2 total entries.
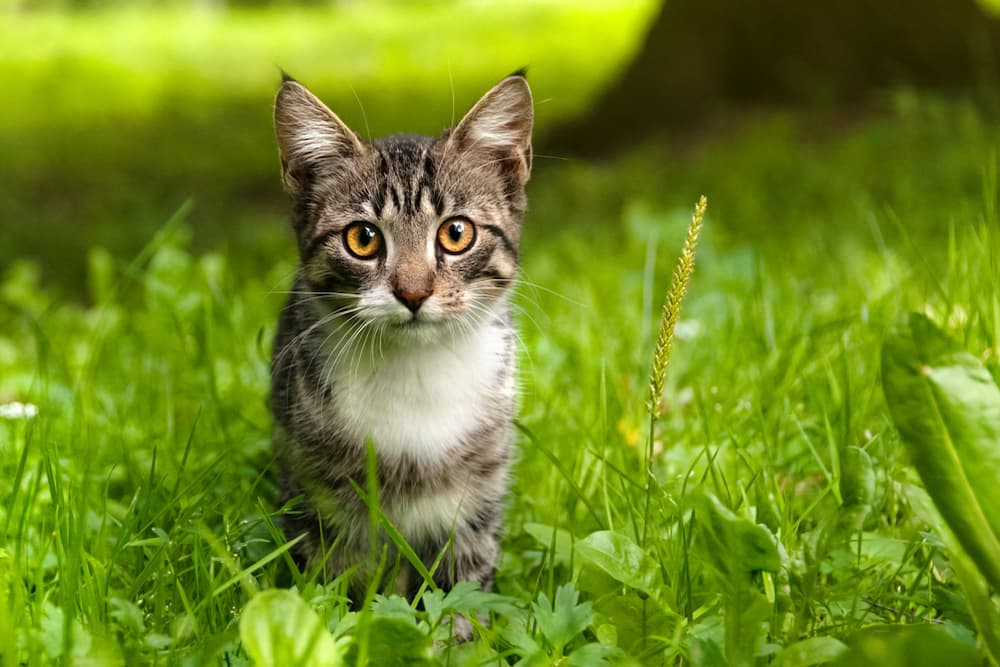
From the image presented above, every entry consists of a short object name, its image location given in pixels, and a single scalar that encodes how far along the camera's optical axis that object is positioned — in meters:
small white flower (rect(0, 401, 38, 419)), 0.93
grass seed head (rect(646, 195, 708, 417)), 0.78
